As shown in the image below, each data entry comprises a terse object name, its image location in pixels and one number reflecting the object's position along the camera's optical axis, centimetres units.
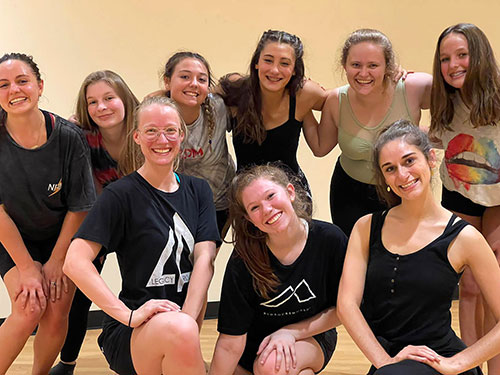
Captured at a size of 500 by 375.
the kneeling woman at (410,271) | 190
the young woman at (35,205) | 240
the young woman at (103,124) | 261
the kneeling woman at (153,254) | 200
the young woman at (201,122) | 262
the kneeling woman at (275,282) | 213
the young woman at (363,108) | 257
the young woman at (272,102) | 264
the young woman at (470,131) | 242
